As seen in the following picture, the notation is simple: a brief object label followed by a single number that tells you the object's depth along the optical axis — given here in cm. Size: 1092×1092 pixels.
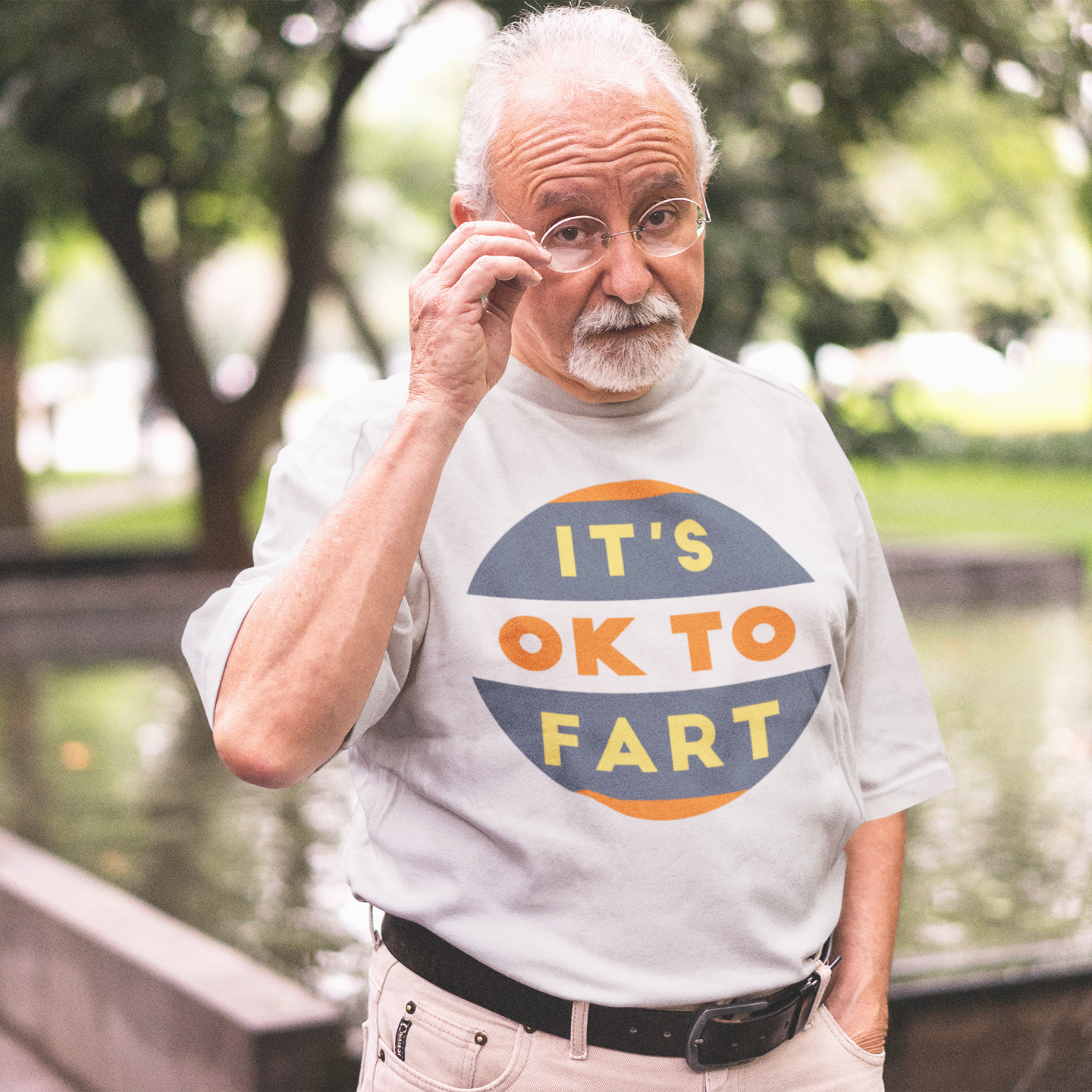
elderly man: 180
